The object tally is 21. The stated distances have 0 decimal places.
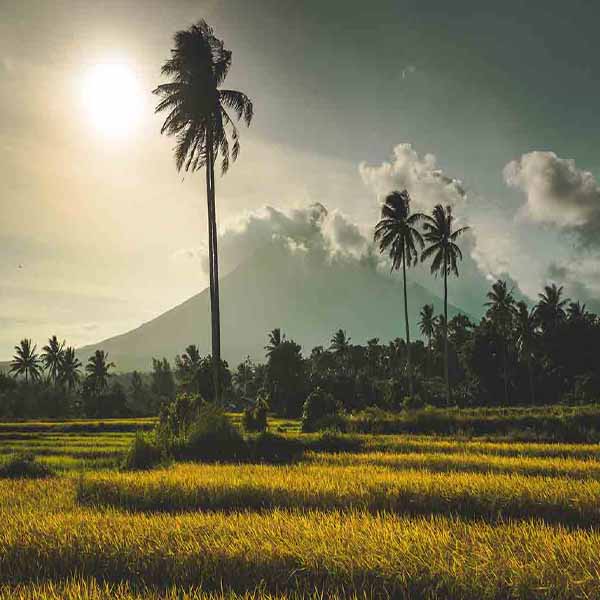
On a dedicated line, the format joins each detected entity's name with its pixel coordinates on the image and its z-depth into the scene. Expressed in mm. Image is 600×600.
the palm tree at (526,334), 54156
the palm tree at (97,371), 75588
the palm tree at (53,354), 83875
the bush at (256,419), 31953
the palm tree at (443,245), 39500
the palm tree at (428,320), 85375
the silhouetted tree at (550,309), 55403
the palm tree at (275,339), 67600
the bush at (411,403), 32812
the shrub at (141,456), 15555
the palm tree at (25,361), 78688
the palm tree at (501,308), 58906
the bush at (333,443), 19781
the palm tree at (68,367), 82688
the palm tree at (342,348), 84838
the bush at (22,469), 16109
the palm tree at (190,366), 64812
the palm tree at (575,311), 54450
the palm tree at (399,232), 38656
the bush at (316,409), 30469
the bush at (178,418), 18359
